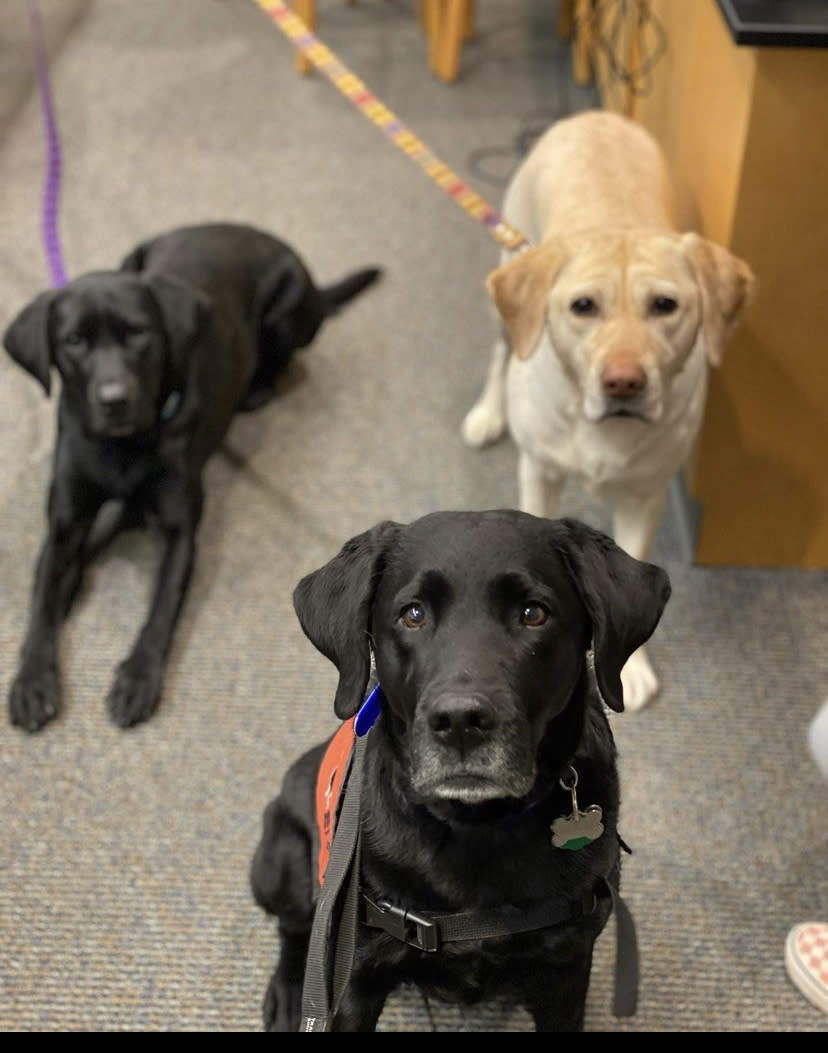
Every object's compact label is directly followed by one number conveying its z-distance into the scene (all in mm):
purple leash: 2806
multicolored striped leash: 2141
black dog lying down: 2053
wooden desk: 1757
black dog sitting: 1090
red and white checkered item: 1564
